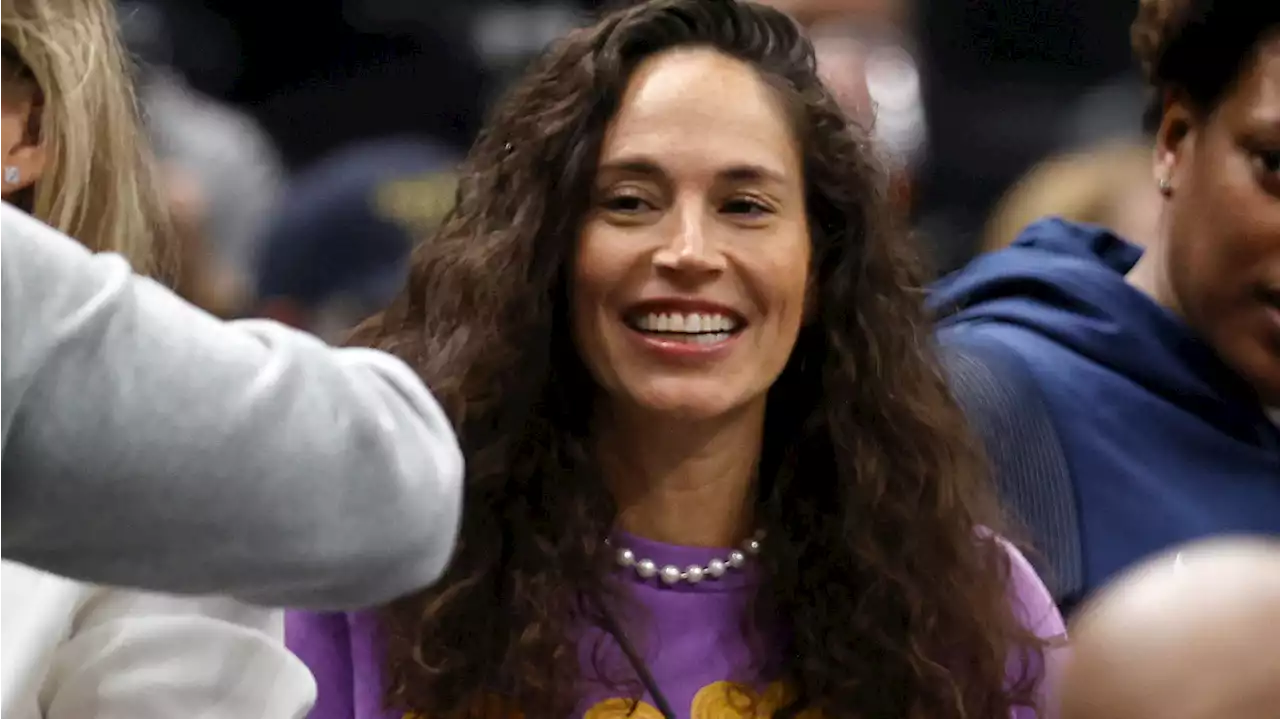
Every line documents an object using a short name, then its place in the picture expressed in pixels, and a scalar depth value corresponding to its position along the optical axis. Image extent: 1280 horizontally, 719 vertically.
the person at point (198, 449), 5.33
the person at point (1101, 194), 6.88
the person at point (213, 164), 7.13
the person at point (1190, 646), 5.50
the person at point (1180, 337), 6.44
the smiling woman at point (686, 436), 6.33
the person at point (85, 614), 6.10
